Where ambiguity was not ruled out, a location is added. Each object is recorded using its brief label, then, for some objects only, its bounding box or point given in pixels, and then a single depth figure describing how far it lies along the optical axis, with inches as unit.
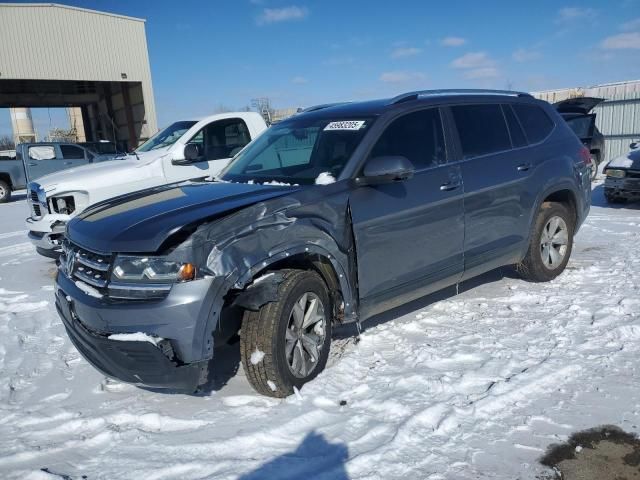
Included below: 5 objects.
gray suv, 113.5
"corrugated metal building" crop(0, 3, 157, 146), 899.4
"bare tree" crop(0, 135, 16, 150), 2922.0
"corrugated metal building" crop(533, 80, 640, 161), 743.7
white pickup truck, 251.0
